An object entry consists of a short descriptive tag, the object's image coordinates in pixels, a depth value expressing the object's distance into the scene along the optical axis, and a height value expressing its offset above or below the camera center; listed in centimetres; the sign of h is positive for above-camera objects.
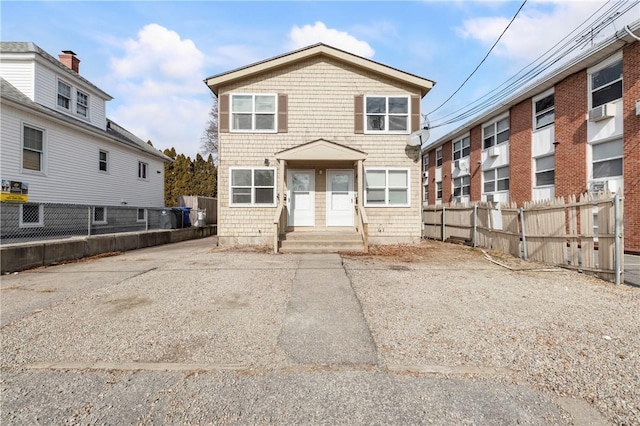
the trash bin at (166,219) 1414 -26
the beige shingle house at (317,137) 1086 +282
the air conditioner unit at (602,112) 1046 +362
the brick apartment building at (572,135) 995 +337
